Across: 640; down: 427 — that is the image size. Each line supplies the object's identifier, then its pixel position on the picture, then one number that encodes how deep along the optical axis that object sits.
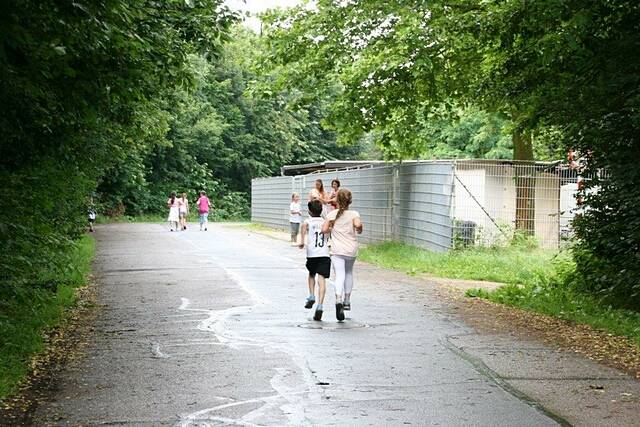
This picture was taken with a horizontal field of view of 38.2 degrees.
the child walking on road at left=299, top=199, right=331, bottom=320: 12.27
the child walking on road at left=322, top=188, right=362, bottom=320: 12.18
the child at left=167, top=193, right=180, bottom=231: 40.44
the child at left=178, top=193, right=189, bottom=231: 40.66
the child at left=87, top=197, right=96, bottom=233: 24.43
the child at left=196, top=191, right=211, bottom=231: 40.59
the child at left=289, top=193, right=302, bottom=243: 29.85
